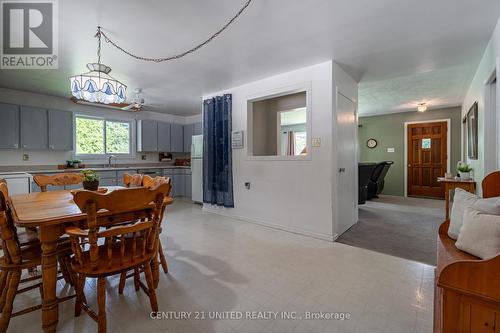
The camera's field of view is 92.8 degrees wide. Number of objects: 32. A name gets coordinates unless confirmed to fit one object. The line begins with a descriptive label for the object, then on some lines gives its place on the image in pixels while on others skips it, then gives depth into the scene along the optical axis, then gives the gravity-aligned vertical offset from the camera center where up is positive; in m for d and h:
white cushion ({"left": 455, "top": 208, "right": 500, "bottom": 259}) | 1.19 -0.38
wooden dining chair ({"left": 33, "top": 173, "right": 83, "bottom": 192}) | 2.60 -0.16
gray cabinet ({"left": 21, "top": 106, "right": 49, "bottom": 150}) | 4.25 +0.69
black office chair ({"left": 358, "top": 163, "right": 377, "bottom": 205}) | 5.21 -0.32
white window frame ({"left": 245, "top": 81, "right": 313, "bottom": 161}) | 3.31 +0.82
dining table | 1.39 -0.42
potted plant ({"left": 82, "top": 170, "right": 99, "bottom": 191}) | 2.19 -0.14
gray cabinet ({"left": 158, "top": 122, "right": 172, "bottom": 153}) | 6.43 +0.76
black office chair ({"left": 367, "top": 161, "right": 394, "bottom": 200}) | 5.86 -0.40
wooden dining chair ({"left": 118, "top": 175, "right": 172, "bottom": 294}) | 1.91 -0.92
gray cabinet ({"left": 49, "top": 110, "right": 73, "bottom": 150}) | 4.57 +0.70
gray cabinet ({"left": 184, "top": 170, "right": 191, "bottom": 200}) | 6.49 -0.53
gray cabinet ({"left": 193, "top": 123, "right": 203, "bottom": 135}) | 6.60 +1.01
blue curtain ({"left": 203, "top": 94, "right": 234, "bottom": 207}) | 4.29 +0.23
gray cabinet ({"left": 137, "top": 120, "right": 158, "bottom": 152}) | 6.05 +0.77
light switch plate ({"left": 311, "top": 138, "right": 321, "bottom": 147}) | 3.24 +0.30
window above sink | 5.24 +0.67
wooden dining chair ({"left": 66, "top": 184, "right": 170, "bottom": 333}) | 1.36 -0.49
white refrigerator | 5.51 -0.08
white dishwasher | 3.71 -0.25
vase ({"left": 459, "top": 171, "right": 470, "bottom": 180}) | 3.55 -0.19
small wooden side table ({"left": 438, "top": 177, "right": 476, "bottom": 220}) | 3.32 -0.31
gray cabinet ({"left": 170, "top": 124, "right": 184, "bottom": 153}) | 6.73 +0.78
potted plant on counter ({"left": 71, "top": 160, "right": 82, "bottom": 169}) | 4.91 +0.05
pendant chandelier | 2.29 +0.80
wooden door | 6.29 +0.16
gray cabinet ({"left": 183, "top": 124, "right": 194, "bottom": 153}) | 6.94 +0.82
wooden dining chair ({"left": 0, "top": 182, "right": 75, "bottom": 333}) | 1.41 -0.60
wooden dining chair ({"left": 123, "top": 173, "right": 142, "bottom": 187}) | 2.73 -0.18
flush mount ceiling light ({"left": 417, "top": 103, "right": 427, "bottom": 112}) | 5.61 +1.36
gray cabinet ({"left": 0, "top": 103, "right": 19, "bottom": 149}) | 4.03 +0.69
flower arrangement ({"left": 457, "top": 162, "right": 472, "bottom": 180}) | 3.55 -0.13
